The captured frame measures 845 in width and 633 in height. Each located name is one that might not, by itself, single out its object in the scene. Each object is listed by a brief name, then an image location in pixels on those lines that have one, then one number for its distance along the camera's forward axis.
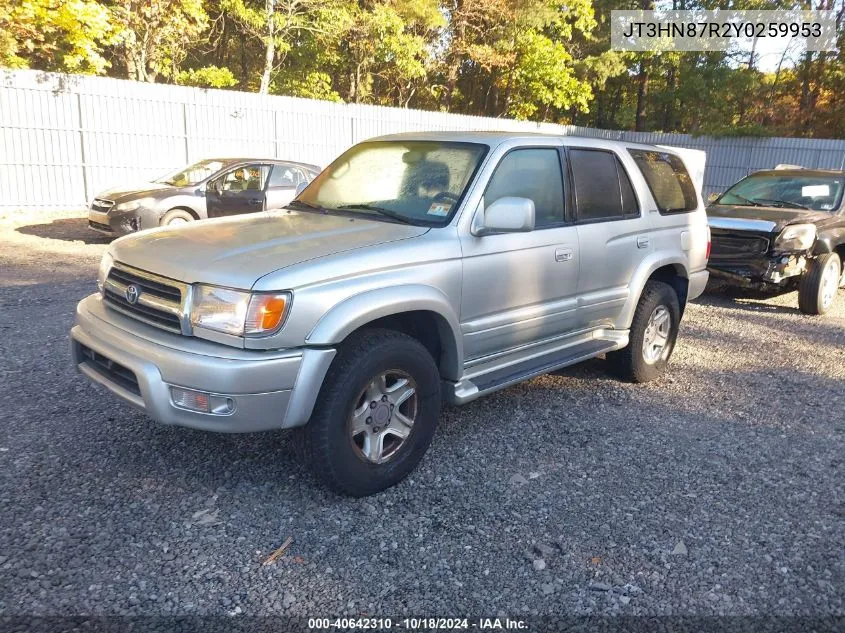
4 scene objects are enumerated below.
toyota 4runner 2.97
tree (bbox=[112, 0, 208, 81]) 17.23
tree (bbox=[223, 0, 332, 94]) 19.31
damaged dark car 7.77
